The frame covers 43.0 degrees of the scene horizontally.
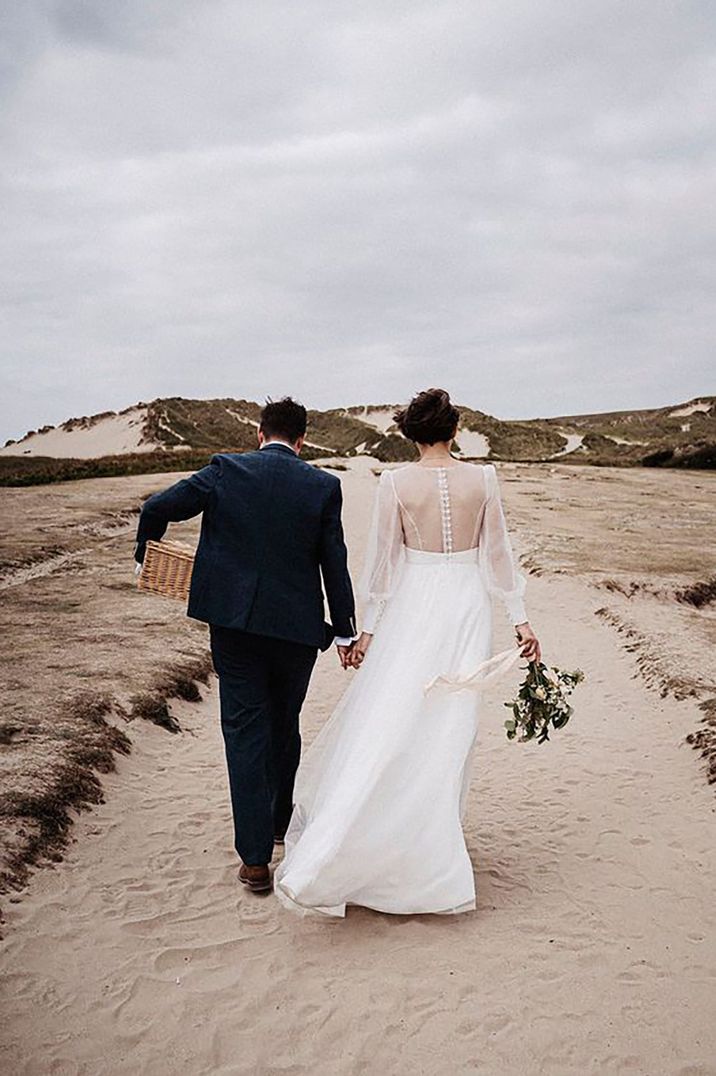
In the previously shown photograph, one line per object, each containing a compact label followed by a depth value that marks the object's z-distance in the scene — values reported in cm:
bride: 493
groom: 519
